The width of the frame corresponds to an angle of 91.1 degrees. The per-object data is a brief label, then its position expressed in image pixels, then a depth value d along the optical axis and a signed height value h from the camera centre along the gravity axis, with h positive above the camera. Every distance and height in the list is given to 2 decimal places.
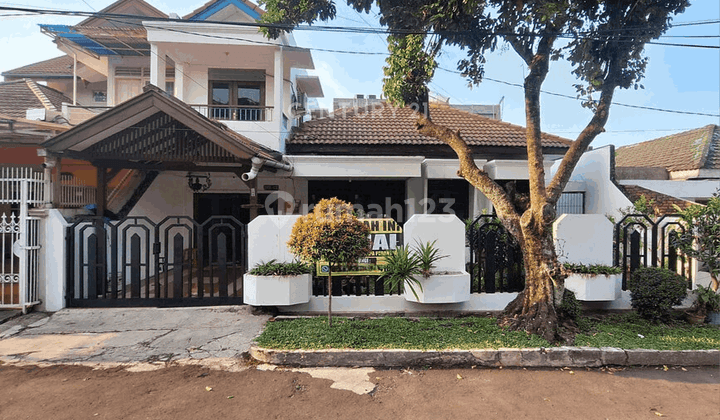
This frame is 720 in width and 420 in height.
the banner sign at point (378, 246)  5.80 -0.64
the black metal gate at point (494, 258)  6.04 -0.88
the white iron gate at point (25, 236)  5.60 -0.45
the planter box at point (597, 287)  5.62 -1.26
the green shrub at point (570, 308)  5.00 -1.42
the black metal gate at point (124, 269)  5.86 -1.02
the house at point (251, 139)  8.70 +1.98
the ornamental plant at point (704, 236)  5.38 -0.44
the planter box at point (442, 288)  5.47 -1.26
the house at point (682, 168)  10.51 +1.30
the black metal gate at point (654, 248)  6.04 -0.70
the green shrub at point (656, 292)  5.27 -1.26
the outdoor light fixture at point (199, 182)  9.77 +0.71
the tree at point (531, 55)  4.94 +2.50
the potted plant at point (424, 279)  5.39 -1.09
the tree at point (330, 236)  4.70 -0.38
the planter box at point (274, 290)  5.29 -1.23
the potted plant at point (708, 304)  5.41 -1.50
